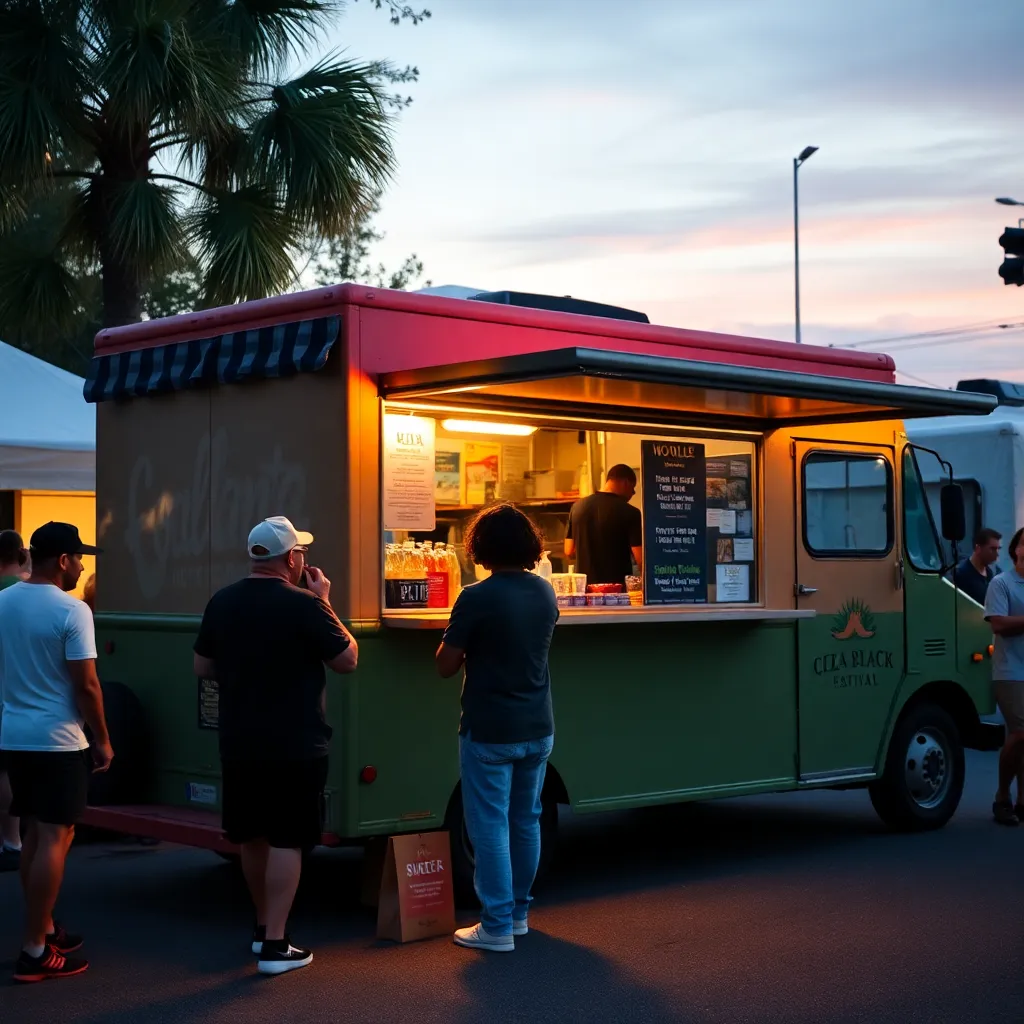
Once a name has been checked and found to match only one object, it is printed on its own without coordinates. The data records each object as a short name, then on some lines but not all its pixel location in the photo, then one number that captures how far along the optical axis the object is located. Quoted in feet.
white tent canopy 39.63
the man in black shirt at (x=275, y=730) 21.44
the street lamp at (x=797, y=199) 116.52
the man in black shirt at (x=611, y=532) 31.42
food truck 24.62
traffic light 45.27
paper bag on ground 23.45
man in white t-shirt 21.38
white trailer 47.96
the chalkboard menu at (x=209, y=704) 25.90
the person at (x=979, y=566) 42.04
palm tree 44.47
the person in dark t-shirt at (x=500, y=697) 22.58
